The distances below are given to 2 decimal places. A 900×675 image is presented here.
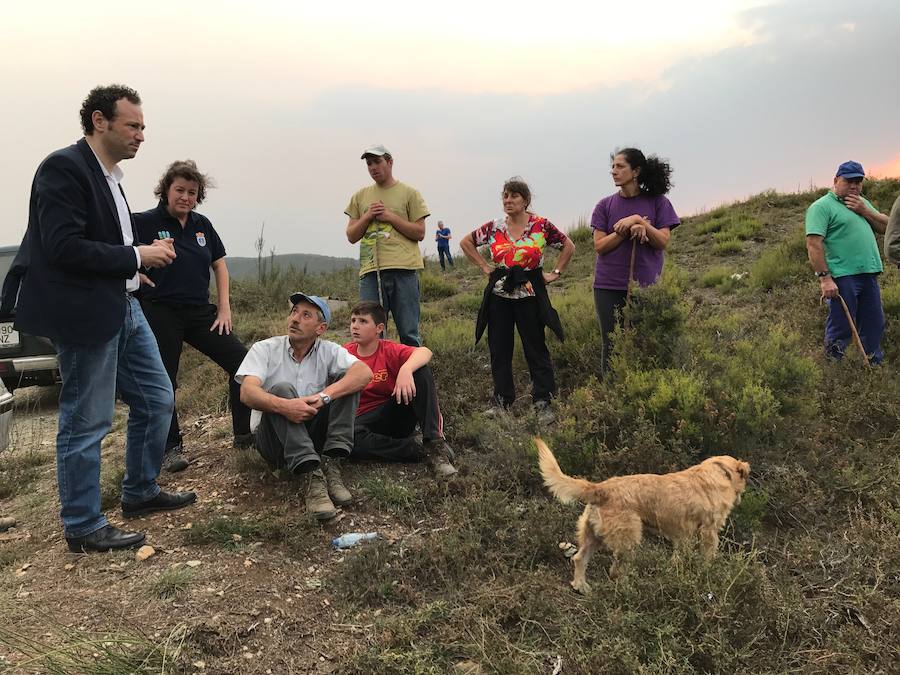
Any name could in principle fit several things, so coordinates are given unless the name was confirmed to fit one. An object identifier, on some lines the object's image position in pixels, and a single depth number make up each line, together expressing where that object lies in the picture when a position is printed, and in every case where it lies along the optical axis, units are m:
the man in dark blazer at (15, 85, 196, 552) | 2.76
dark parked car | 7.02
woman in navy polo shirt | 4.10
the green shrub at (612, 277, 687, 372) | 4.08
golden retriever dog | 2.56
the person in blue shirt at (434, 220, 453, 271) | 18.03
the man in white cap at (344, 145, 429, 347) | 4.74
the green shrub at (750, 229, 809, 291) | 7.80
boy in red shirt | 3.90
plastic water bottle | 3.16
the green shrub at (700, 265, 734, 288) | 8.64
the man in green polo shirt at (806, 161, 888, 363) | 4.77
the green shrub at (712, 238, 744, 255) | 10.52
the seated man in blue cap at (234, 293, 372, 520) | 3.38
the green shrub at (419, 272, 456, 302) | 10.87
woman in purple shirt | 4.36
